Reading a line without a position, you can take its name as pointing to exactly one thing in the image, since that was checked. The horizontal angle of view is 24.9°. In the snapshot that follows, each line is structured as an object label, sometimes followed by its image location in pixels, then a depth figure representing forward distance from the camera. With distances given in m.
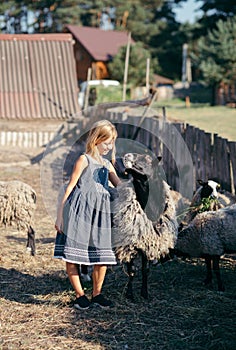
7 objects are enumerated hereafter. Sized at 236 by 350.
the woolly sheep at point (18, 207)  7.32
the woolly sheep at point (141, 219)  5.38
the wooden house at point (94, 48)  42.47
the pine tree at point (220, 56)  35.69
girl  5.07
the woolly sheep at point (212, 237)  5.90
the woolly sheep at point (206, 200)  6.81
